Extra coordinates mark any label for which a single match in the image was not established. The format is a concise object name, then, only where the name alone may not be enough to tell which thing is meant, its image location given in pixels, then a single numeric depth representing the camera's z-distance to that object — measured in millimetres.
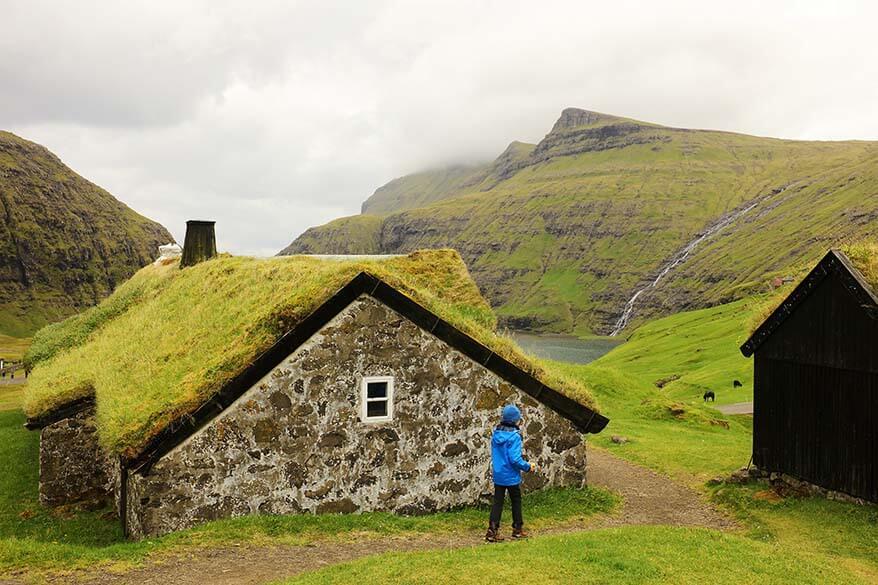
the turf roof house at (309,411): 14102
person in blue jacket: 12891
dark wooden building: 16297
